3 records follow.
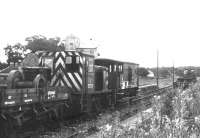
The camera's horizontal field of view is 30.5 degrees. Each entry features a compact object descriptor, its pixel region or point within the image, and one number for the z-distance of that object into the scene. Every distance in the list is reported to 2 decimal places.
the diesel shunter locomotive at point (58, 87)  10.16
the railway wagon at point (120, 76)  19.70
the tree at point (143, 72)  66.81
